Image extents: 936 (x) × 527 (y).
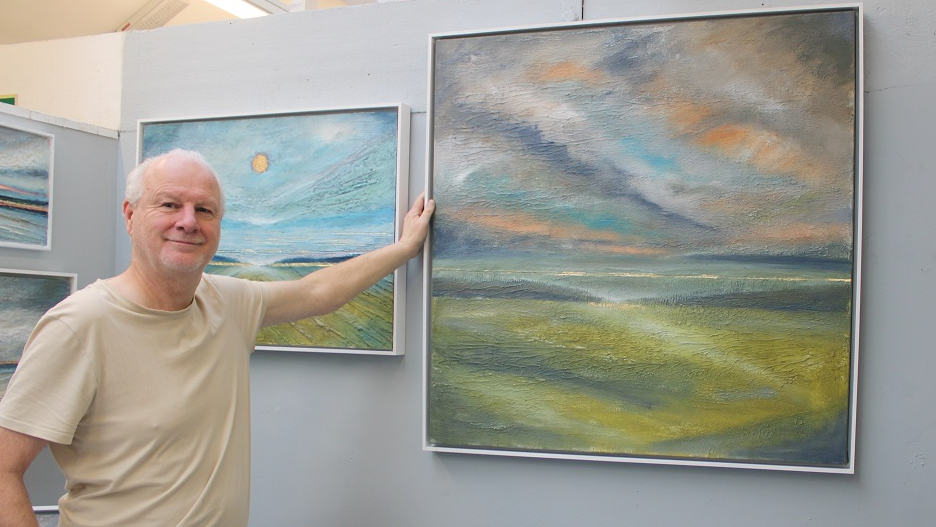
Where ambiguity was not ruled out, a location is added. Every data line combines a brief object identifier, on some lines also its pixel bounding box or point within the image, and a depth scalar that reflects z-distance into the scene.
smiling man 1.38
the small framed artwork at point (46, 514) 2.02
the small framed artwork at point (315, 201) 2.05
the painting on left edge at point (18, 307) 2.11
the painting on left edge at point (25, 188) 2.11
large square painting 1.75
